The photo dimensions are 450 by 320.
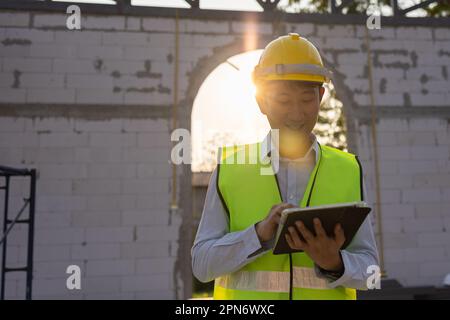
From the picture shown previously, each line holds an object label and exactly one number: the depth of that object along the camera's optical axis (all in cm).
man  123
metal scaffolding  433
